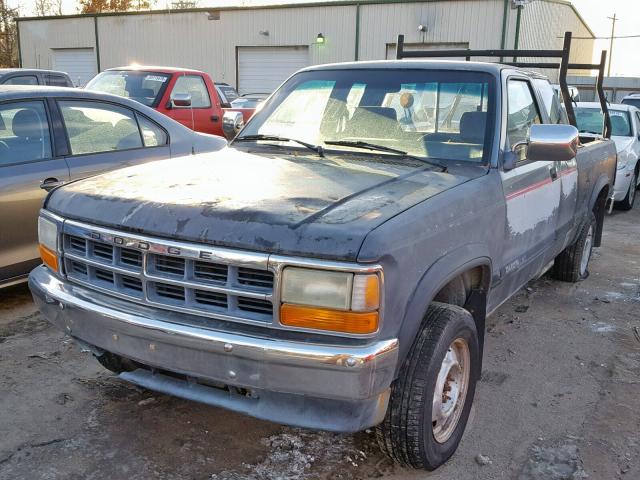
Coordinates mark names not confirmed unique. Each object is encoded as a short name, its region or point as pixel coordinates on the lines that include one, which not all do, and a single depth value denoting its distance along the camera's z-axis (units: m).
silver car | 4.48
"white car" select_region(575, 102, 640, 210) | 9.48
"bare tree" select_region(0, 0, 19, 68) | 33.47
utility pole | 54.78
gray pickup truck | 2.29
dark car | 8.32
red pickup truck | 9.52
